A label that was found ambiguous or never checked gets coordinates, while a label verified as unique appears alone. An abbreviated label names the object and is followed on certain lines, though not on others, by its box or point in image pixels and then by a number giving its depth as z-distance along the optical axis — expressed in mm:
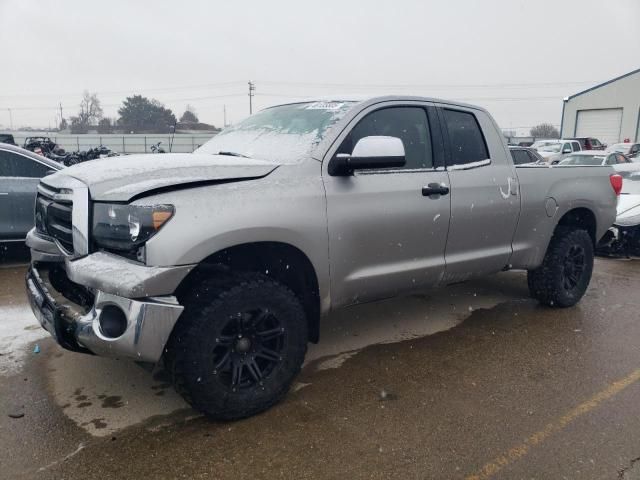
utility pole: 55581
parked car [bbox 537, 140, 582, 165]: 23652
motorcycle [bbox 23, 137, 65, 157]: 18469
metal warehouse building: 35281
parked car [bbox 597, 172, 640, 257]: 7180
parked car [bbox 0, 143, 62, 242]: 6277
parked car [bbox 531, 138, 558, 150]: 26248
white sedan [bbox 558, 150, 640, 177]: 14977
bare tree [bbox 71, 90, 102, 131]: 83250
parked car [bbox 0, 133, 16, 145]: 18756
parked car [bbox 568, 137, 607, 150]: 27831
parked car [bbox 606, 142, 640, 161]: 22912
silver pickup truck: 2496
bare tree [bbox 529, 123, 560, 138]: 77375
